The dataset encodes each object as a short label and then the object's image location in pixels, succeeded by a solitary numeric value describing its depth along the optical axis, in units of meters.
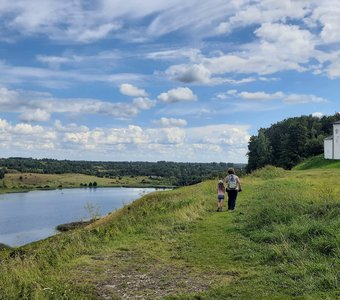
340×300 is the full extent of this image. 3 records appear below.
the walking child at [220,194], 17.57
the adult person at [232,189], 17.09
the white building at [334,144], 55.69
